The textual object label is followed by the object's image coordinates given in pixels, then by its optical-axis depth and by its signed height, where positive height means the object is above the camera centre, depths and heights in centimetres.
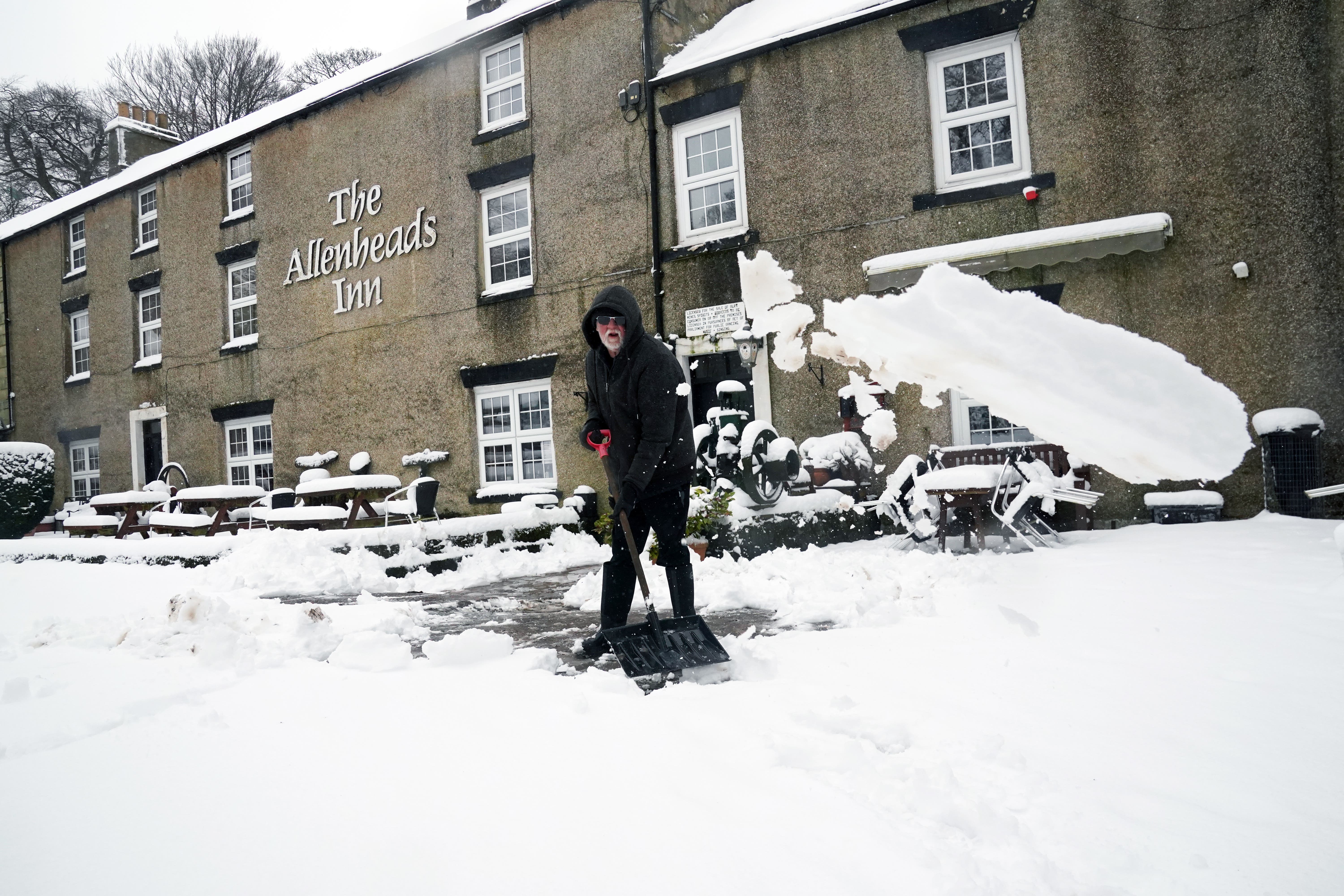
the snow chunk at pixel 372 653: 401 -82
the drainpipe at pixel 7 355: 2102 +352
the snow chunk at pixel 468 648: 404 -83
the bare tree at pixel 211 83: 2661 +1307
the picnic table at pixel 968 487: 727 -34
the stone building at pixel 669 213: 808 +314
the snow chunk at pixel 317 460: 1428 +38
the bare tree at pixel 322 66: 3058 +1498
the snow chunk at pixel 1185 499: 793 -59
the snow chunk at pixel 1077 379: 489 +40
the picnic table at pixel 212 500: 1002 -14
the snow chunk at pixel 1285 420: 746 +8
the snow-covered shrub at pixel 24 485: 1110 +17
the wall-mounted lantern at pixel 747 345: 941 +126
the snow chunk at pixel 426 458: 1305 +28
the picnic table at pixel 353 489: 974 -10
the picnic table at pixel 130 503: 1076 -13
